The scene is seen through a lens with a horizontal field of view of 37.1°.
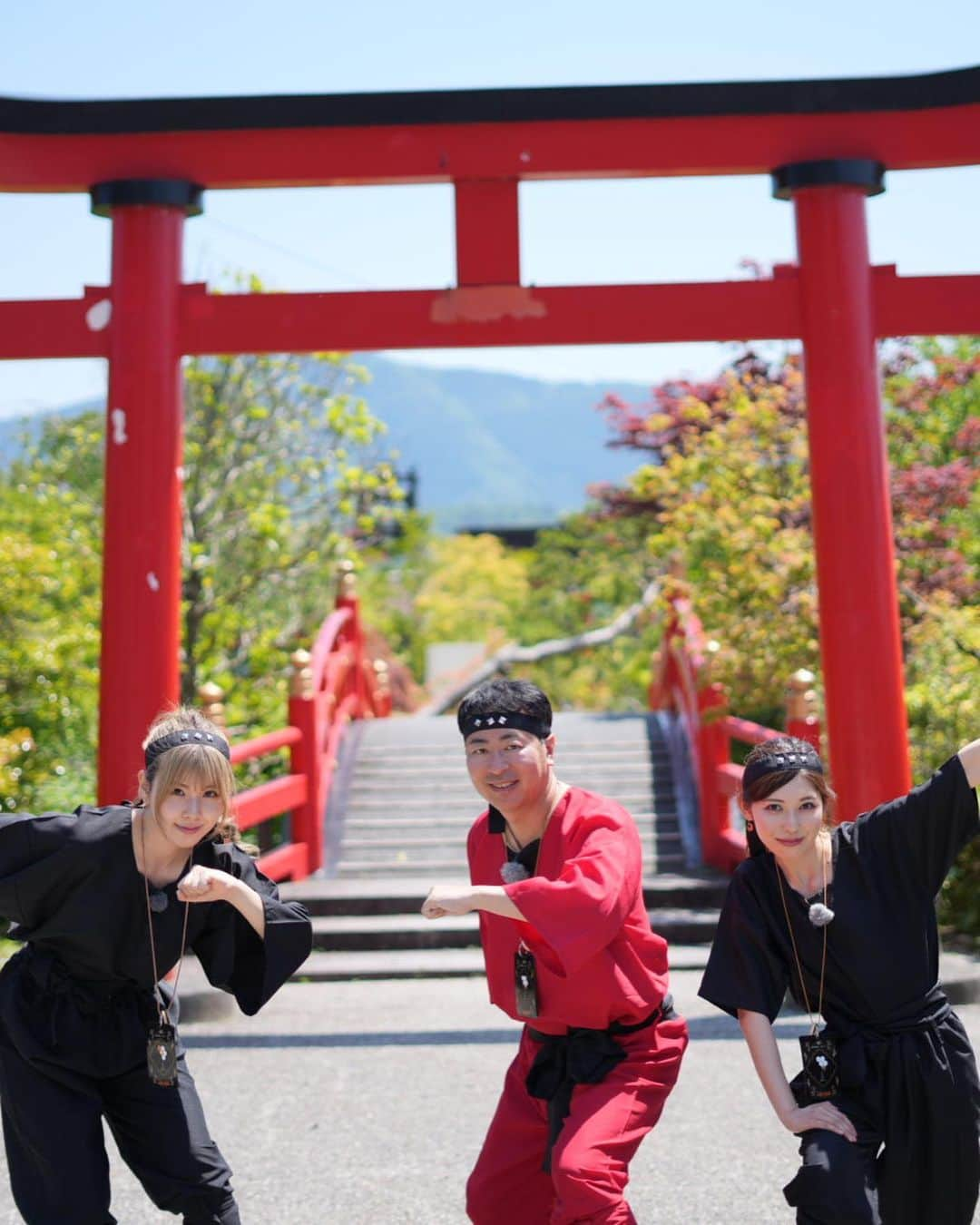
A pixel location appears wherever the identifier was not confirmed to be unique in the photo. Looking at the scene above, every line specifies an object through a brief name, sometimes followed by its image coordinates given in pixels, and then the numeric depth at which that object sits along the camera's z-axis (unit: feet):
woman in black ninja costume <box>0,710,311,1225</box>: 9.70
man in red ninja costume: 9.40
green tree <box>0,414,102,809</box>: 32.22
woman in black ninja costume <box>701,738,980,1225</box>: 9.24
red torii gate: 20.86
